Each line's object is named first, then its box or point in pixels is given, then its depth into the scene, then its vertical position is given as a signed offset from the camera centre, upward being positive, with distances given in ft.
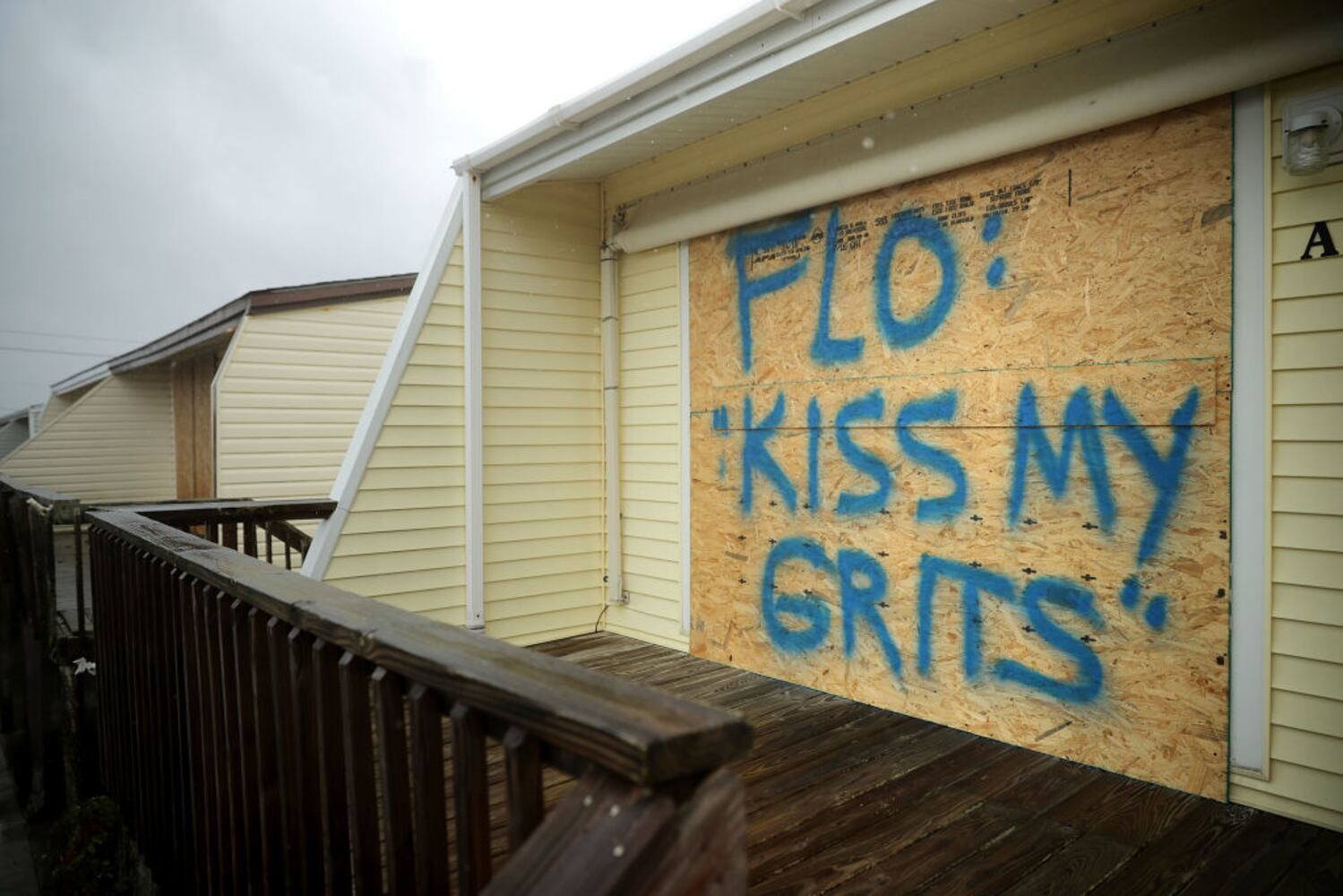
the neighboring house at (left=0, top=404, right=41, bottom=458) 74.74 +0.13
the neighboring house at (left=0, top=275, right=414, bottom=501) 26.25 +2.00
